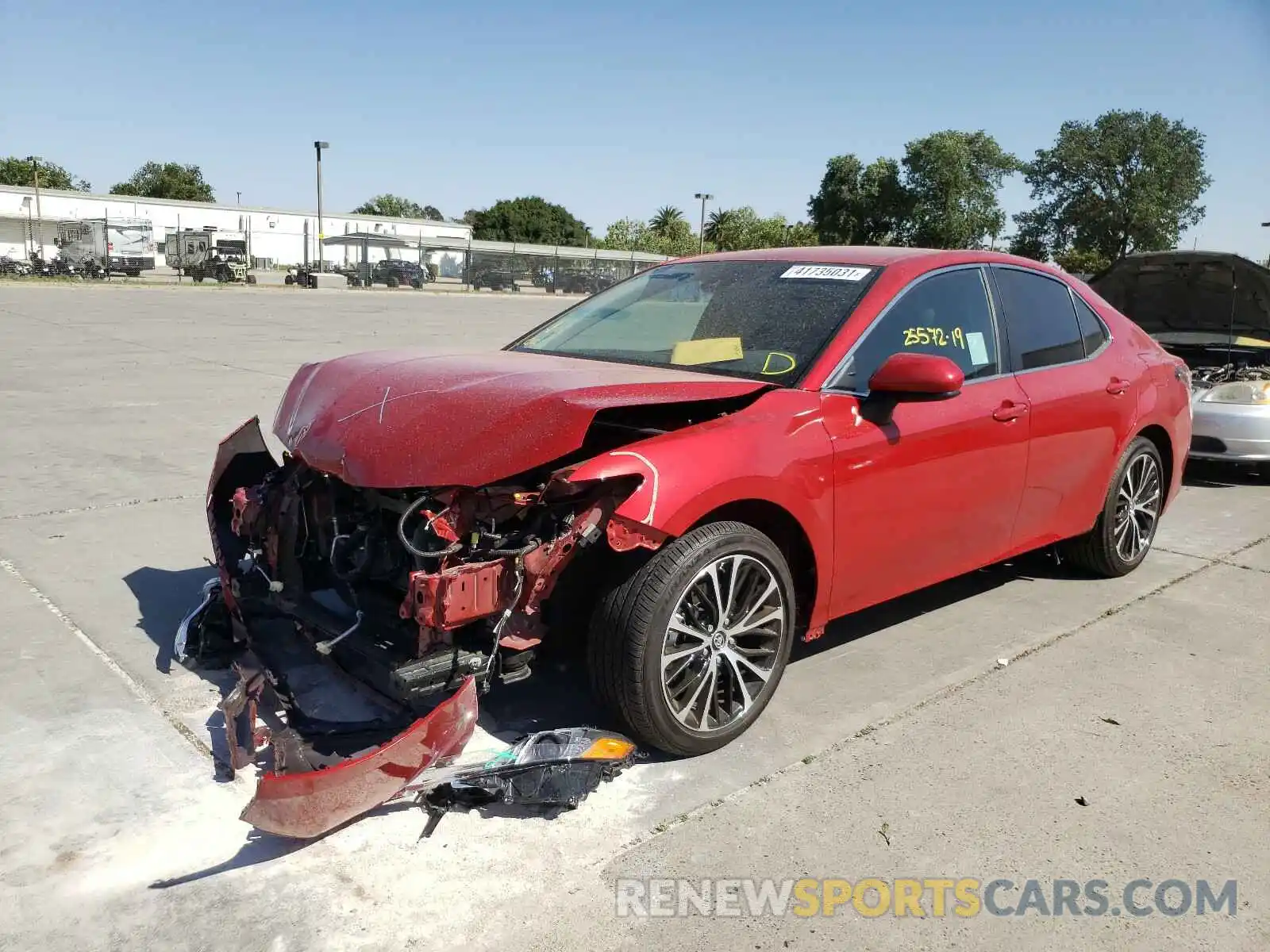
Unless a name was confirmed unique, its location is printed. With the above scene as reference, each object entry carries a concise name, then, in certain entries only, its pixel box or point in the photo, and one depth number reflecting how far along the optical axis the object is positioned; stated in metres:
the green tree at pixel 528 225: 105.44
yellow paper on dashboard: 3.80
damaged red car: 2.97
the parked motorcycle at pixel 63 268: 40.19
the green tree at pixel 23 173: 85.31
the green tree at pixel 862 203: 77.31
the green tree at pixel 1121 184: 59.69
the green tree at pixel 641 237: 82.38
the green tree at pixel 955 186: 73.56
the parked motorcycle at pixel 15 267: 39.81
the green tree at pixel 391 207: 121.25
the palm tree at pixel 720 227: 80.38
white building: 54.41
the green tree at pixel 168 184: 95.50
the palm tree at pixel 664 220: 98.56
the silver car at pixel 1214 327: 7.60
